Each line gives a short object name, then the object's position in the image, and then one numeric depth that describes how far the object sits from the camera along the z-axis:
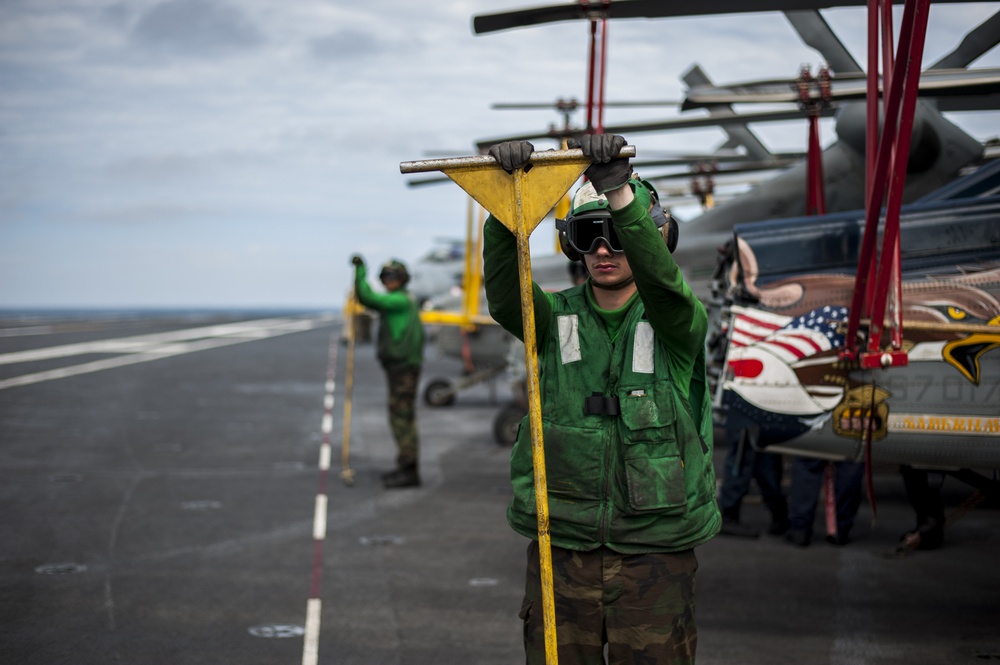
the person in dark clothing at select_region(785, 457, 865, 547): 7.54
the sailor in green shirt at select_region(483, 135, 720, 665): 3.05
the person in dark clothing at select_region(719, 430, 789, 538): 8.06
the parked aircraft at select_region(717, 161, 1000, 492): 5.08
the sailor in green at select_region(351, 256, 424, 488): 10.20
